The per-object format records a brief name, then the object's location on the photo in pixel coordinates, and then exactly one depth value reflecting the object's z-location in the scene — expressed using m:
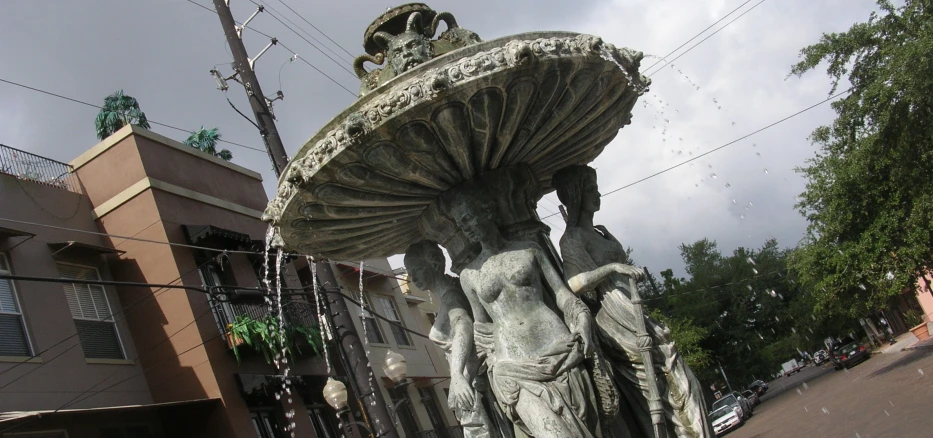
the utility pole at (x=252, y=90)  13.12
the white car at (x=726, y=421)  29.88
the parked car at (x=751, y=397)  43.49
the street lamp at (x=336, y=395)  13.68
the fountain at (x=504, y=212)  5.34
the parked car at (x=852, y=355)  45.94
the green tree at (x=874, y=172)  18.73
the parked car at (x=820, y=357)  66.99
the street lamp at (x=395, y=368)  14.57
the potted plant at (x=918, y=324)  40.94
